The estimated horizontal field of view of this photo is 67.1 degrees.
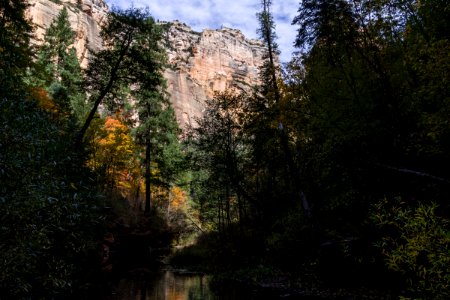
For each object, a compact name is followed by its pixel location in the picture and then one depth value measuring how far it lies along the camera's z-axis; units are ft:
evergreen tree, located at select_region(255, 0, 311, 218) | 63.62
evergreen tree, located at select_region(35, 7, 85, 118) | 117.07
